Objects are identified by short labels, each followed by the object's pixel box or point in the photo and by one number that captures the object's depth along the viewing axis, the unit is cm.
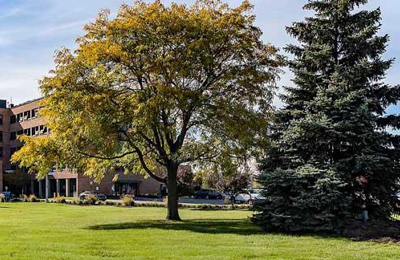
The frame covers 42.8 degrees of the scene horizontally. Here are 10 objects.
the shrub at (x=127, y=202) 4438
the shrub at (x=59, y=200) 5272
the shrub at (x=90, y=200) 4818
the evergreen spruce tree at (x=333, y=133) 1764
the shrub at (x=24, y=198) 5735
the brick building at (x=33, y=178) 7331
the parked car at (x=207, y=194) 6588
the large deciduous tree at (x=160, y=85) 2159
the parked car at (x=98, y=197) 5333
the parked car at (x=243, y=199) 5347
